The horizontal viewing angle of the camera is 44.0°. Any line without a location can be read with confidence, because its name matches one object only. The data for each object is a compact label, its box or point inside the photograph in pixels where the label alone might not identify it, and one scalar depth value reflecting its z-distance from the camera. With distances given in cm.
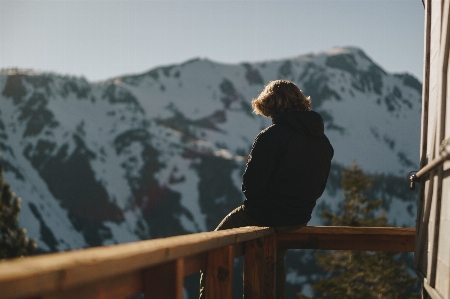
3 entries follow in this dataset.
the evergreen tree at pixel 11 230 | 2044
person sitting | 433
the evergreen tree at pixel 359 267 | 2086
